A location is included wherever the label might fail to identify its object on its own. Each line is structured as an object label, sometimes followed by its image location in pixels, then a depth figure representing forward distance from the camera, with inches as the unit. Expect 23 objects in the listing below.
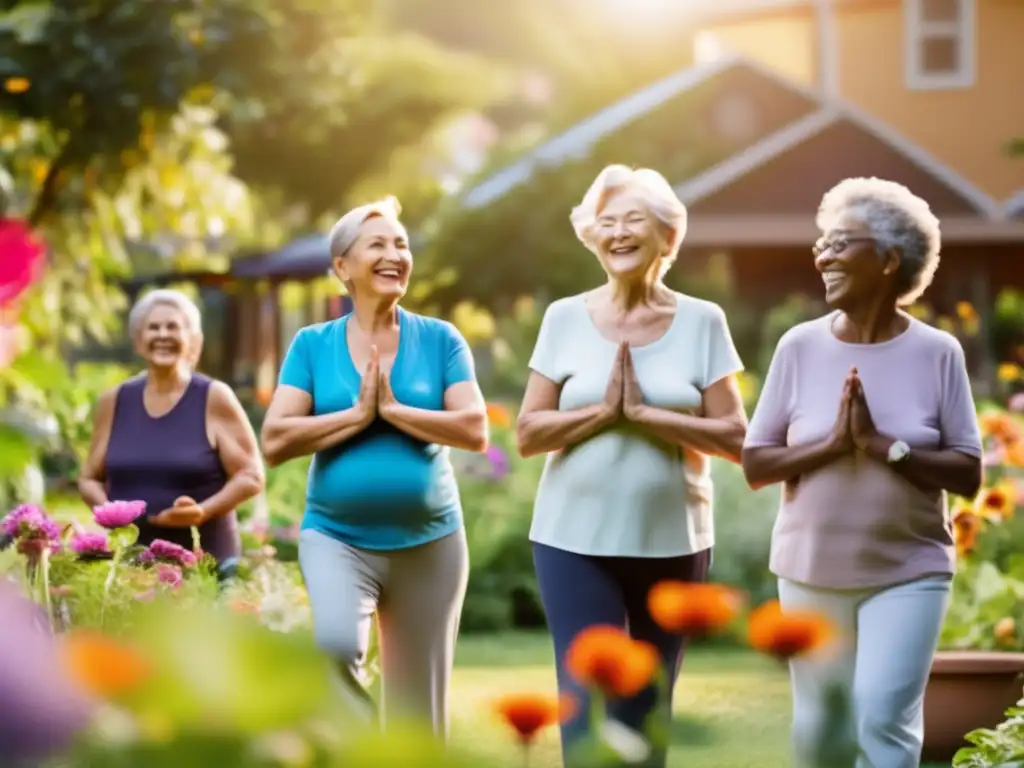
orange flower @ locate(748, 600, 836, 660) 127.7
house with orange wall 1704.3
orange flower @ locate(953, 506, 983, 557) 511.5
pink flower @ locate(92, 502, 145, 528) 348.0
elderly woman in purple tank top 389.7
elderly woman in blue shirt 307.6
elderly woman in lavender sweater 275.8
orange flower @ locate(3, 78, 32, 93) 869.9
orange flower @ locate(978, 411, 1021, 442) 569.9
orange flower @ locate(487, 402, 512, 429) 860.2
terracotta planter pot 452.7
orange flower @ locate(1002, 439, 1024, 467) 553.7
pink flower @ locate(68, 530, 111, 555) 344.5
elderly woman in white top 299.5
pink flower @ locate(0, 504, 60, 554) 327.5
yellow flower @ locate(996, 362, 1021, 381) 737.3
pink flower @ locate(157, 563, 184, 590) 334.2
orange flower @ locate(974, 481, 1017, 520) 519.0
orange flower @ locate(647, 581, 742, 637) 131.8
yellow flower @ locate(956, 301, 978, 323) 1082.7
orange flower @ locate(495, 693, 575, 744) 118.0
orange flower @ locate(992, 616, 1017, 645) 496.4
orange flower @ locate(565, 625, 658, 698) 121.3
